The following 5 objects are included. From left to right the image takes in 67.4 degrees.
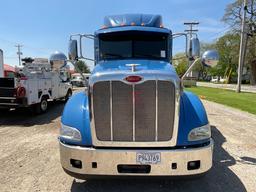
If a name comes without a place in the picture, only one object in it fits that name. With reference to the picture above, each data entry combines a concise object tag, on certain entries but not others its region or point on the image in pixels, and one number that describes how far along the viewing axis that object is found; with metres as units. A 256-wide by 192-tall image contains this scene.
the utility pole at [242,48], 18.08
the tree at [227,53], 35.34
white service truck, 7.32
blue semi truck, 2.49
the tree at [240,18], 30.33
